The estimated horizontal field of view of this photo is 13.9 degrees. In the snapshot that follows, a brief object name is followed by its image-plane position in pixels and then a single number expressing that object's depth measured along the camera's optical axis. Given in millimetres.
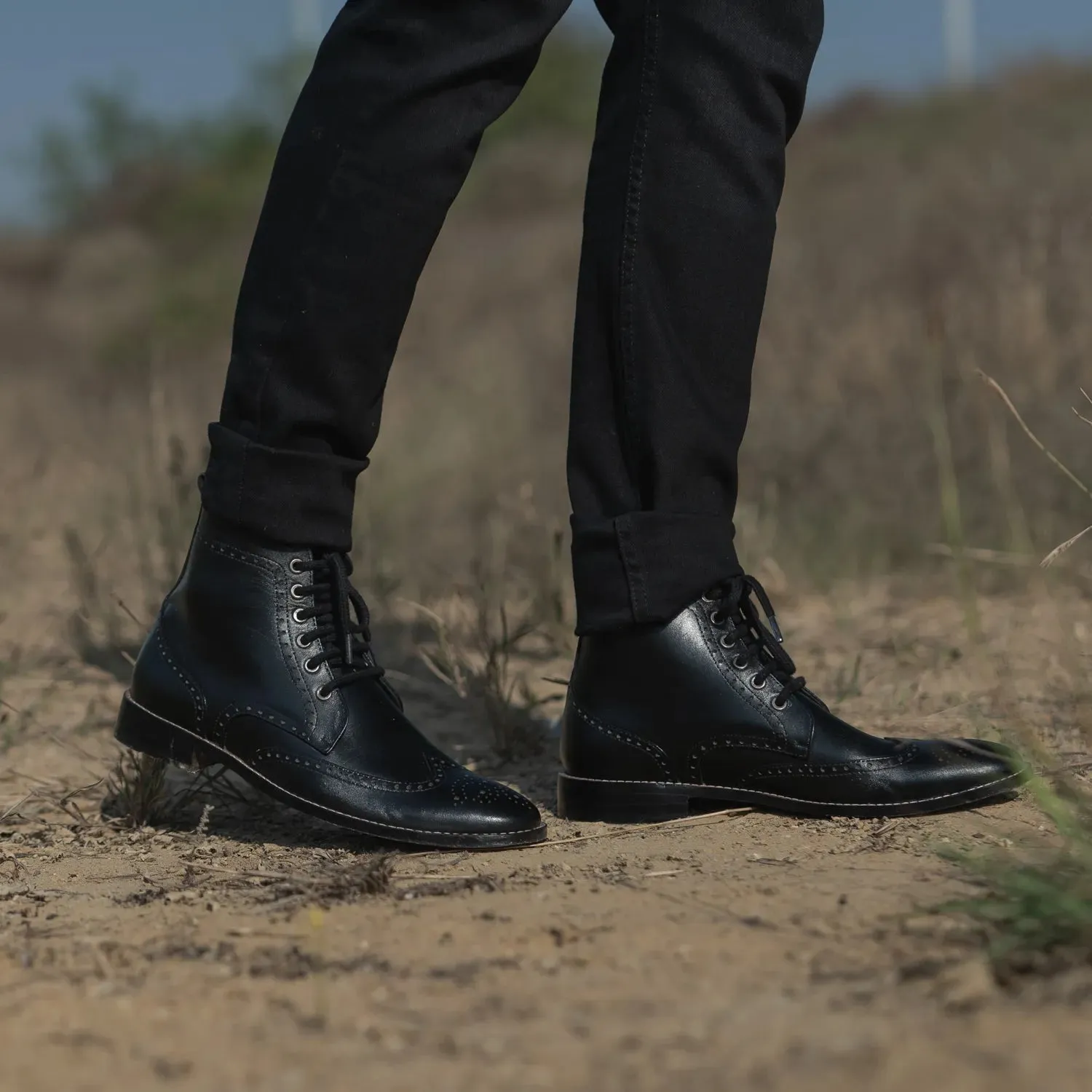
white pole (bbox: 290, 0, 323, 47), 23483
